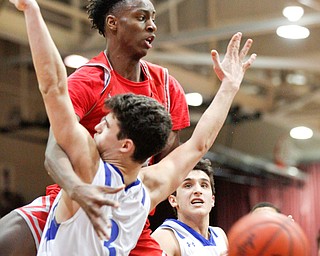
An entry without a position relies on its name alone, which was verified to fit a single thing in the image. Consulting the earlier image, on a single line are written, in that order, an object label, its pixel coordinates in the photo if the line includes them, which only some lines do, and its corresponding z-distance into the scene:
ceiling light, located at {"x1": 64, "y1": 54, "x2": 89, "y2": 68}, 12.02
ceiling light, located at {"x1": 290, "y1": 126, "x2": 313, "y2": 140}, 16.55
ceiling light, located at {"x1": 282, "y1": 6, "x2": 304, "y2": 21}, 10.18
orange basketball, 3.85
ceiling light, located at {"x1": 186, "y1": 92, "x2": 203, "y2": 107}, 14.43
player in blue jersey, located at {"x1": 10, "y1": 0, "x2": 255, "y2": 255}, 3.65
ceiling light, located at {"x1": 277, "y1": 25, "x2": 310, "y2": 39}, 10.41
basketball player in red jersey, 4.30
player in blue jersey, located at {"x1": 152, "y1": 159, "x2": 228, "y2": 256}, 5.61
